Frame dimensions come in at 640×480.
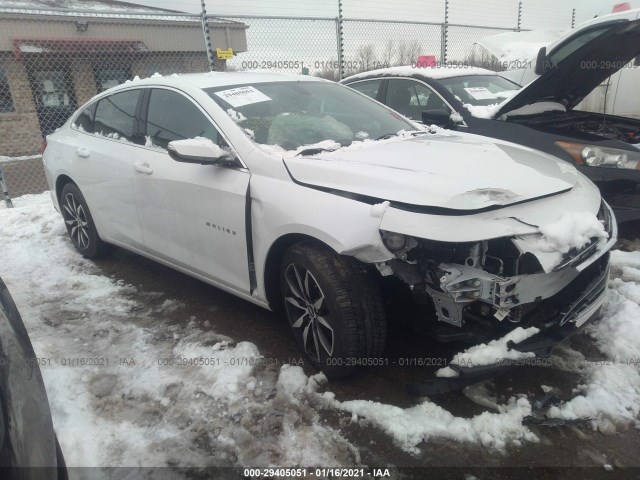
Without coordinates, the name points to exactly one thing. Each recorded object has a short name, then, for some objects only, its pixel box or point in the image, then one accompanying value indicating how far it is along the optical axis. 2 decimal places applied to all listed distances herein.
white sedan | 2.21
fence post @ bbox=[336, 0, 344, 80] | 8.73
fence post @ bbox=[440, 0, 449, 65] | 10.11
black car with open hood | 3.86
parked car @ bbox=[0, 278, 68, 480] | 1.36
